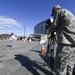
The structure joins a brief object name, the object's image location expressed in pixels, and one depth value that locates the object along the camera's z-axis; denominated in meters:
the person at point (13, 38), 6.96
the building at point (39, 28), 47.67
